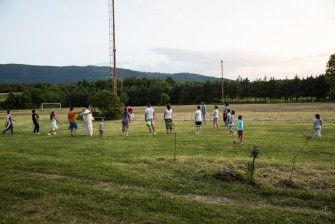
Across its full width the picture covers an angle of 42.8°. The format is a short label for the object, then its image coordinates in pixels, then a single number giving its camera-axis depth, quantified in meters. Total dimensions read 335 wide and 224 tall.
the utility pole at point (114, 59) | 55.03
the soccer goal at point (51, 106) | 134.75
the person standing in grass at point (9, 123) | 31.81
